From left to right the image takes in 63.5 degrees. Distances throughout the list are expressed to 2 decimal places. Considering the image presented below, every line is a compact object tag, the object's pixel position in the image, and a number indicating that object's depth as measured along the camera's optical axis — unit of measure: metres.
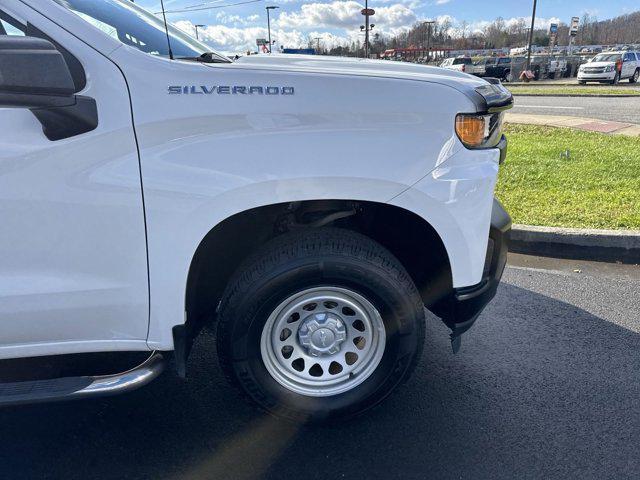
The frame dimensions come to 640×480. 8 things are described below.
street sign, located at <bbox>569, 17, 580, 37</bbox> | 36.81
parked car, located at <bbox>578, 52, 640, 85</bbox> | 26.61
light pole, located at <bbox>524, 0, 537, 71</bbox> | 34.25
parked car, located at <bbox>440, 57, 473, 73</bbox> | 35.76
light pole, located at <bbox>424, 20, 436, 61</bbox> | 69.25
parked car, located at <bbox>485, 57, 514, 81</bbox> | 33.94
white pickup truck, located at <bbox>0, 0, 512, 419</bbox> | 1.93
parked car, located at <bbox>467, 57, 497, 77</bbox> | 35.09
